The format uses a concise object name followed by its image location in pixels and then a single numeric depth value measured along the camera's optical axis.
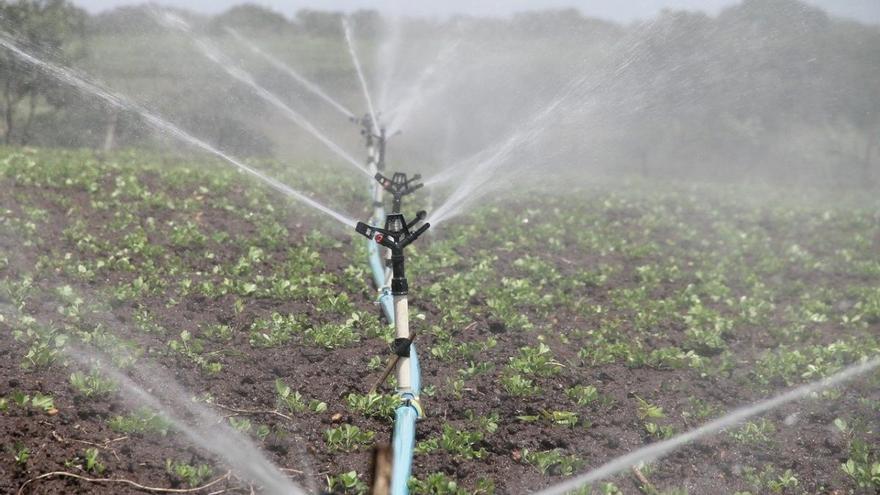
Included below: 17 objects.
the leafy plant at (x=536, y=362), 12.95
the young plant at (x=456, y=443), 10.43
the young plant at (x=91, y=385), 10.27
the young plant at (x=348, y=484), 9.27
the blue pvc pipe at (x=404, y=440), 8.53
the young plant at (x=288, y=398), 10.85
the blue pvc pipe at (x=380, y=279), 13.69
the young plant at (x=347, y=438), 10.17
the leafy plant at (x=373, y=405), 10.98
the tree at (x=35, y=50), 36.66
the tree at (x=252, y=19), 57.62
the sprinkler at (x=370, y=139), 20.20
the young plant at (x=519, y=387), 12.14
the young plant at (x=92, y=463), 8.87
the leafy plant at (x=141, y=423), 9.73
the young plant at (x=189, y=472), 9.08
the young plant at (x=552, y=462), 10.38
